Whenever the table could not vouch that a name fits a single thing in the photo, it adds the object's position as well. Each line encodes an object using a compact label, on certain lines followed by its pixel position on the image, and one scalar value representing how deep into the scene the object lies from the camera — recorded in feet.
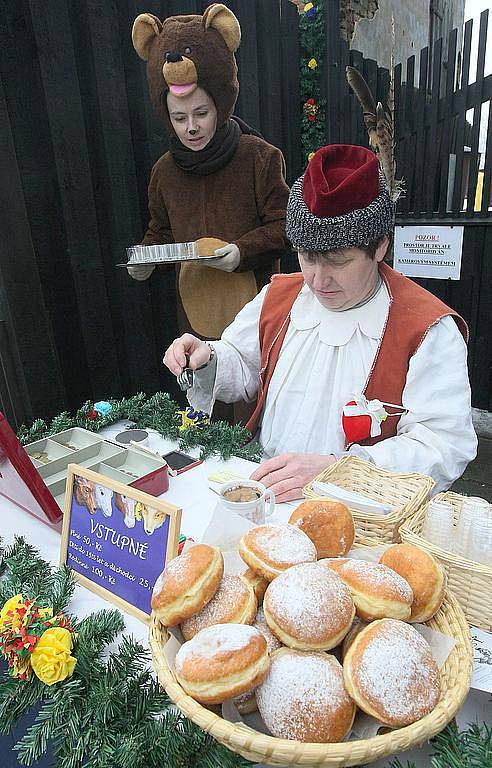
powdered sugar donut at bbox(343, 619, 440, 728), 1.77
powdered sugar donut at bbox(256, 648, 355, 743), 1.76
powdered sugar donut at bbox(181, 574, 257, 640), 2.07
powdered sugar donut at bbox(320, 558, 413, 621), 2.05
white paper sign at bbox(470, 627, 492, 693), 2.30
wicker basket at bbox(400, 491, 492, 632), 2.46
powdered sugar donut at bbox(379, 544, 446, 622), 2.19
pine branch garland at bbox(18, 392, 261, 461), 4.82
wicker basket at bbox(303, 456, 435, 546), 2.94
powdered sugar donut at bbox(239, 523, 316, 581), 2.22
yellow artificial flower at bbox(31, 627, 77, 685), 2.40
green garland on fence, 12.08
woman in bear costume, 6.78
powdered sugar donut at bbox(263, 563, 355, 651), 1.90
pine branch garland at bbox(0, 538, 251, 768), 2.12
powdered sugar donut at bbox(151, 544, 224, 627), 2.10
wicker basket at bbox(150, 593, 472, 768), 1.68
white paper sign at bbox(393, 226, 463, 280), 11.79
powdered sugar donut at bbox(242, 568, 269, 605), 2.29
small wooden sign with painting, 2.83
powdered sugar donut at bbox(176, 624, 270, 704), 1.79
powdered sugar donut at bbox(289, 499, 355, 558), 2.56
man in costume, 4.29
